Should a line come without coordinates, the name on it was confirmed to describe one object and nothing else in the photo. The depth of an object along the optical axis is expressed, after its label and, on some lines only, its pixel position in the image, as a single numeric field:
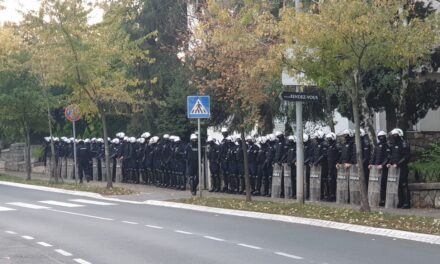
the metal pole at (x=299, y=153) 19.64
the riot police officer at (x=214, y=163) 25.58
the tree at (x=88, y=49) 26.98
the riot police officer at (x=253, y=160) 23.78
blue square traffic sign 22.56
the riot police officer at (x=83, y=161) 32.91
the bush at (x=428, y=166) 19.20
